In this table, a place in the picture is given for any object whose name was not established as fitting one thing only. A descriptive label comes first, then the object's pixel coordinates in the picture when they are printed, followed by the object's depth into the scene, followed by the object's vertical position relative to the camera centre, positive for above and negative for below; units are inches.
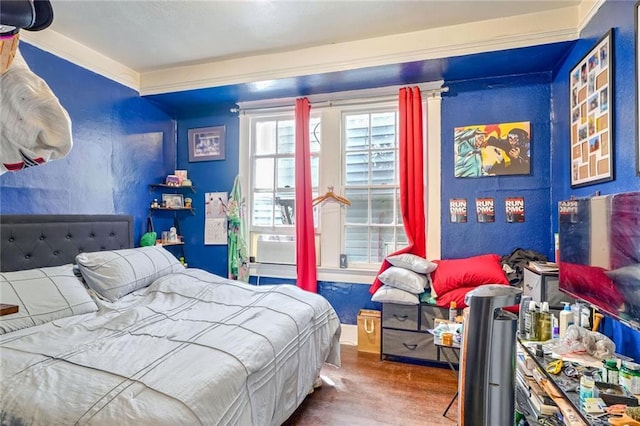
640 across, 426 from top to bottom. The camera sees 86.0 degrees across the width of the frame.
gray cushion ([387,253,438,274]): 115.1 -16.4
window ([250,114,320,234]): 146.3 +18.5
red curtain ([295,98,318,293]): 135.0 +0.6
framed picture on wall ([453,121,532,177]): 116.6 +22.7
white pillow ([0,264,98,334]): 74.4 -19.2
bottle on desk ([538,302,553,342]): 72.2 -23.8
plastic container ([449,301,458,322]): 101.0 -28.9
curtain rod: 126.0 +46.3
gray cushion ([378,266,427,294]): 111.7 -21.6
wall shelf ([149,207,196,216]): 144.8 +2.4
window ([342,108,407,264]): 133.3 +11.2
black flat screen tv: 52.9 -7.0
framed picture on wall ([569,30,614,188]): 74.4 +24.0
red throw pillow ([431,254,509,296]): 106.9 -18.8
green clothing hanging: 146.2 -9.3
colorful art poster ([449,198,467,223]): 123.3 +1.6
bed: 46.0 -23.4
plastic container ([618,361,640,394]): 49.7 -24.0
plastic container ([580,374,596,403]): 47.5 -24.2
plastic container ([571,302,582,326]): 72.0 -20.7
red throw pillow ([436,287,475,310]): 105.8 -26.0
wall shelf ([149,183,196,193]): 143.6 +12.0
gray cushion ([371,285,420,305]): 111.3 -26.9
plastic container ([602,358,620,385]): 52.4 -24.2
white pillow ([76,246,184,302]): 94.2 -16.2
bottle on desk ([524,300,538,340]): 73.0 -23.3
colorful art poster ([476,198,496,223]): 120.3 +1.6
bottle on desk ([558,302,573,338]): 72.2 -22.5
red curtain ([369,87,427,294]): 123.3 +15.4
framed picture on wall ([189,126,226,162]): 153.6 +32.1
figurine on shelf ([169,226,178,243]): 148.1 -9.4
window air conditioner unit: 143.6 -14.9
